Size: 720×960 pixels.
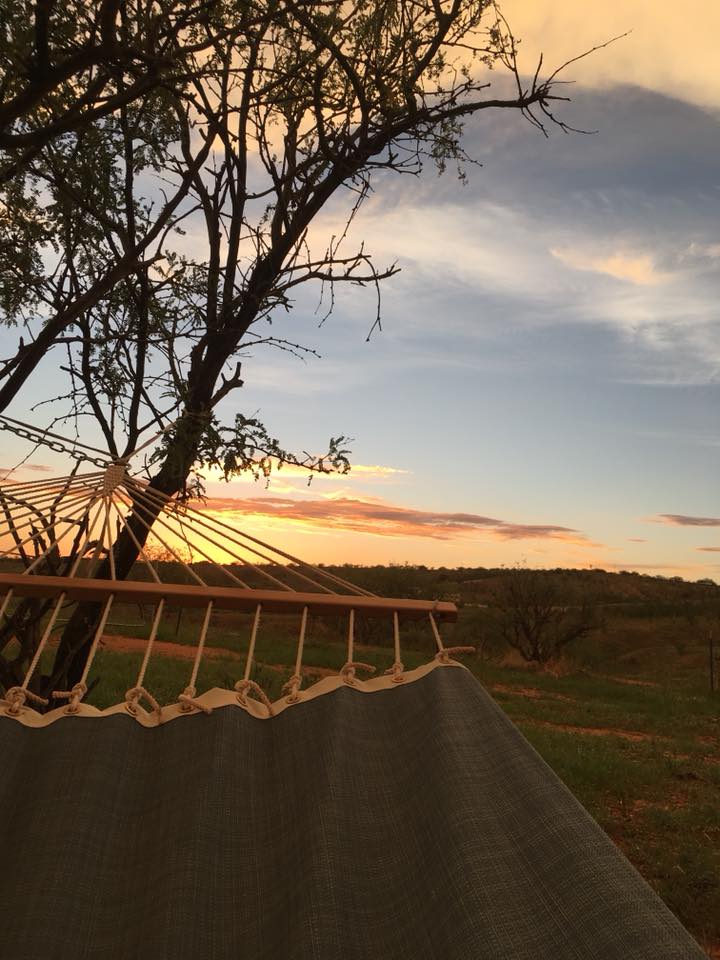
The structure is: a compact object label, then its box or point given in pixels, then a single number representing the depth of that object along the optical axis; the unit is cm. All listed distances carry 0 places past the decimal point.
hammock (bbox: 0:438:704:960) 84
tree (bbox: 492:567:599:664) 1227
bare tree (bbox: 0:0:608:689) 298
